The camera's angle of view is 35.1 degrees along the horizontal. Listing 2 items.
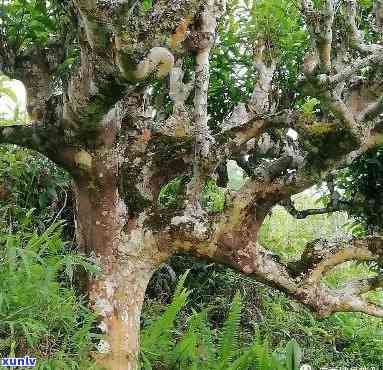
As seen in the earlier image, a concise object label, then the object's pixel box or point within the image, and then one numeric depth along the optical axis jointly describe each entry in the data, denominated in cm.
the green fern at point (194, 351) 415
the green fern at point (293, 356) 455
